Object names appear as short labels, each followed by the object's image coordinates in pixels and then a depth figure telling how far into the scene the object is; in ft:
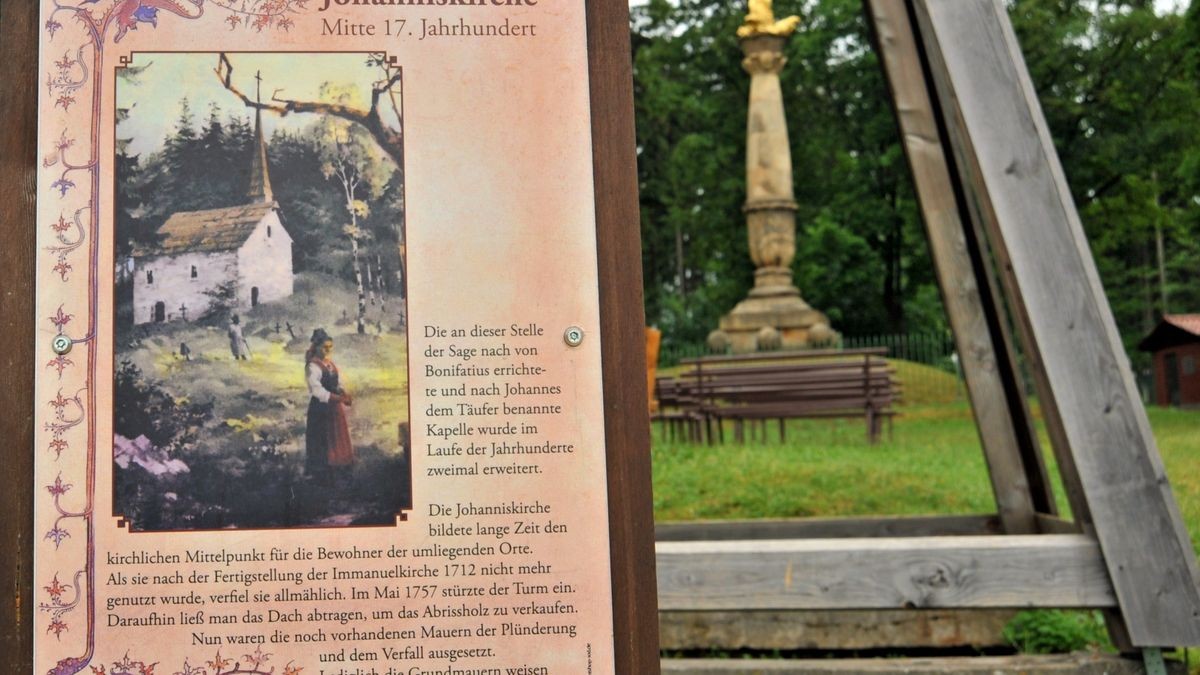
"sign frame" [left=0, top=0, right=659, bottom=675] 6.86
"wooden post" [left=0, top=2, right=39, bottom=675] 6.79
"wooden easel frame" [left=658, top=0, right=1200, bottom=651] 11.28
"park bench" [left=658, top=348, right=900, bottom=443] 39.11
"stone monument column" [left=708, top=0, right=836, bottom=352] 58.03
